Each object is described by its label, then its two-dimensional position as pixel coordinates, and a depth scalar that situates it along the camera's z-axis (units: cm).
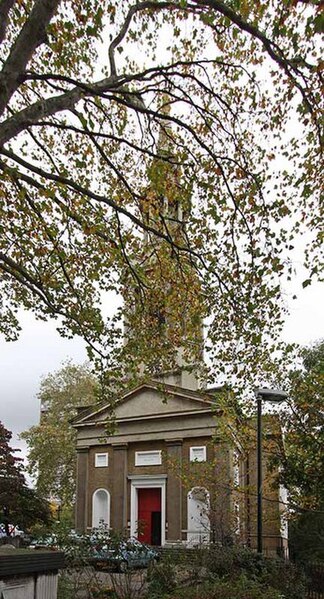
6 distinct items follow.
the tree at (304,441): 1559
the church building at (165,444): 1420
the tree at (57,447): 4462
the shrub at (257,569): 1179
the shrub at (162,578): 1050
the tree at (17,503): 2750
